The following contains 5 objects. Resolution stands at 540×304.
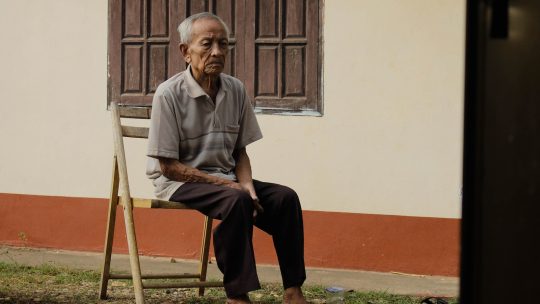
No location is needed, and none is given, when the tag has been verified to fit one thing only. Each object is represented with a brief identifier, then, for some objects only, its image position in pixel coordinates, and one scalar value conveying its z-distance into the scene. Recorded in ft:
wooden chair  13.64
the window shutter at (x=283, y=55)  19.99
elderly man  13.05
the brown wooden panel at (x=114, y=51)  21.58
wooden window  20.06
